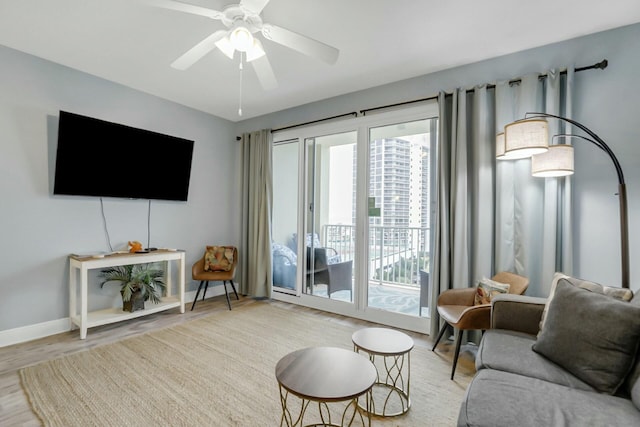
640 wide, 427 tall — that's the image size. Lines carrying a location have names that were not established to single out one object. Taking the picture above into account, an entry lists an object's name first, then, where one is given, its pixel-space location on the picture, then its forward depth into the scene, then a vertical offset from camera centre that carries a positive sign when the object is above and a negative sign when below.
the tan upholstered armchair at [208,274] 3.85 -0.70
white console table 2.92 -0.73
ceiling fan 1.73 +1.15
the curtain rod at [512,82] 2.34 +1.21
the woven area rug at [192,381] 1.81 -1.15
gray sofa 1.15 -0.71
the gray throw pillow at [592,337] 1.37 -0.54
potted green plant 3.33 -0.72
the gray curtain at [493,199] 2.45 +0.20
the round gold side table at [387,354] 1.82 -0.83
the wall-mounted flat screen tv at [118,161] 3.01 +0.62
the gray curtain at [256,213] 4.32 +0.09
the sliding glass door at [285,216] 4.28 +0.05
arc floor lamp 2.05 +0.51
